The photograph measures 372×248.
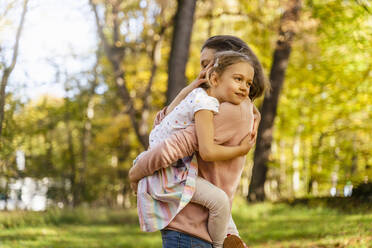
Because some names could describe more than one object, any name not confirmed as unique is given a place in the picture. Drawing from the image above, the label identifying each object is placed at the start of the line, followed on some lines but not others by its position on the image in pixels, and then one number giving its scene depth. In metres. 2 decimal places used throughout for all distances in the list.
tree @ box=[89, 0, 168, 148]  12.39
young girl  2.88
